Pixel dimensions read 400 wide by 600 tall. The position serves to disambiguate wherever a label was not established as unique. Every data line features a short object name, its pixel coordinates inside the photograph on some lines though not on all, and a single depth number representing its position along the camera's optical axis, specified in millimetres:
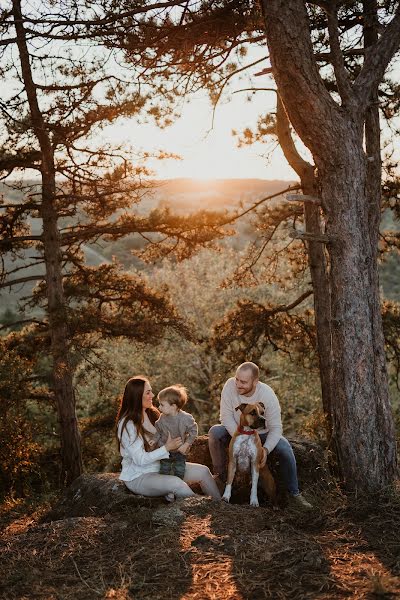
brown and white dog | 5961
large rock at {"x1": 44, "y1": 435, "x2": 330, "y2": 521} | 5941
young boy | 5996
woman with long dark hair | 5816
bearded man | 6129
